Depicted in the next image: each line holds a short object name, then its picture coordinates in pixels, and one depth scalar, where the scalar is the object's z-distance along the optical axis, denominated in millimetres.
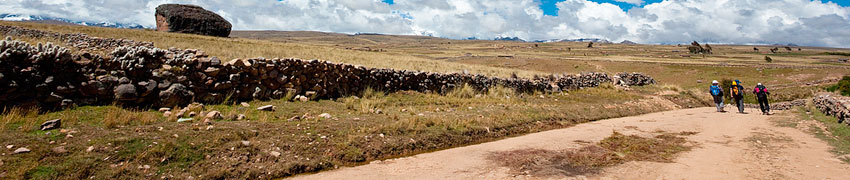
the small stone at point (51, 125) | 6183
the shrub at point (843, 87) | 21719
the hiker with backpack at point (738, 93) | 15859
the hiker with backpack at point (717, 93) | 16578
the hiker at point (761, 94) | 15200
